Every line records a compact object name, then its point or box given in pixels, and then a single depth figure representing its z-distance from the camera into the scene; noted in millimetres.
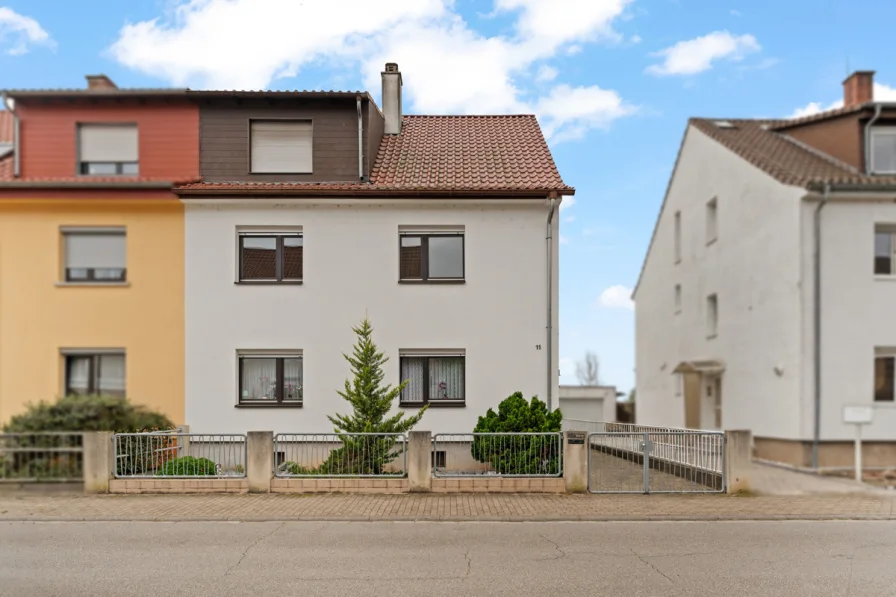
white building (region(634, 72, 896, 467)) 16375
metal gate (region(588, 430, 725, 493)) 12266
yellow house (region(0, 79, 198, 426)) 15945
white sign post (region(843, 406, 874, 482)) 14320
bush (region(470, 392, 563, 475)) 12375
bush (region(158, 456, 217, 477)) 12531
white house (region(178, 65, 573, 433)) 15766
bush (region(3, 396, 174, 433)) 12859
